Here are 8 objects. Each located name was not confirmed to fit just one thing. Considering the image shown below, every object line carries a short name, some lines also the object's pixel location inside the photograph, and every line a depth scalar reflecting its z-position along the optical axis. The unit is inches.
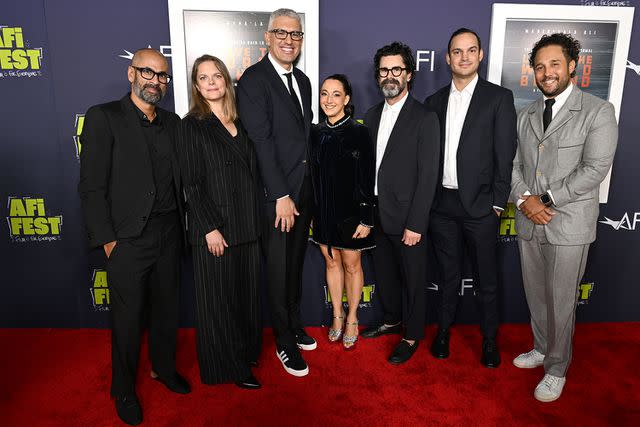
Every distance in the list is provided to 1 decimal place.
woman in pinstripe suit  91.0
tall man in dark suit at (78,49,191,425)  84.3
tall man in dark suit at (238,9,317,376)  97.9
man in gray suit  92.6
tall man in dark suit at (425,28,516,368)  103.0
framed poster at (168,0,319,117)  115.9
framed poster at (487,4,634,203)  120.6
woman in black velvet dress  104.1
